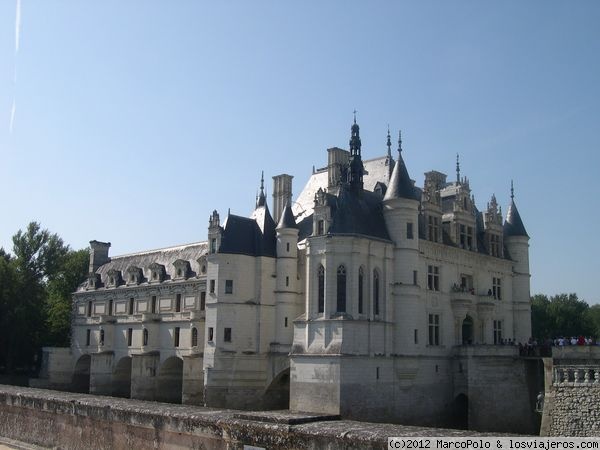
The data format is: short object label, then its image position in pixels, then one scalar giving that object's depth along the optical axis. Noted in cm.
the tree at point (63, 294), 6322
